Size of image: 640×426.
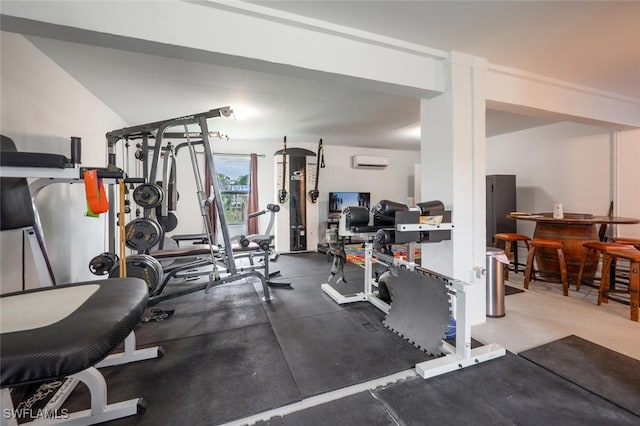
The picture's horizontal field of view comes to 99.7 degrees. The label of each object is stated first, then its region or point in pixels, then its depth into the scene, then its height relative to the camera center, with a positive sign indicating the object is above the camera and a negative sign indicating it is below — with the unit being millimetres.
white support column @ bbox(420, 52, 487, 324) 2320 +395
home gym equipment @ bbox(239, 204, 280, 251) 3480 -363
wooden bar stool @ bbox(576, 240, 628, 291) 2805 -468
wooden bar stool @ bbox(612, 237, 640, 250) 3127 -395
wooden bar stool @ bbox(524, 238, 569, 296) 3160 -572
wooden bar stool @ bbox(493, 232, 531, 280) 3666 -404
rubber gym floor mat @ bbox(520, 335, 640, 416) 1538 -1041
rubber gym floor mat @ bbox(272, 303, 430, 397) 1703 -1031
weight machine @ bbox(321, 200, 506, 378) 1806 -651
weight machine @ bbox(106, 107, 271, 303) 2688 +519
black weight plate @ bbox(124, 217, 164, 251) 2537 -192
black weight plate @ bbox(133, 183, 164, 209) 2521 +170
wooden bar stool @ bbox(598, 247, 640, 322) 2477 -569
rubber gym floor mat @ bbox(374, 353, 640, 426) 1369 -1057
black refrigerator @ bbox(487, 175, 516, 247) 4785 +104
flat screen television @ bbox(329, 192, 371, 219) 6324 +269
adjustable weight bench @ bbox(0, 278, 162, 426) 770 -381
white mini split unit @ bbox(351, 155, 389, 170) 6500 +1206
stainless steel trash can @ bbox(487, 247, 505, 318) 2561 -705
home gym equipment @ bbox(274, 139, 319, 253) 5633 +269
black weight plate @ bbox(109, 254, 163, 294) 2357 -495
